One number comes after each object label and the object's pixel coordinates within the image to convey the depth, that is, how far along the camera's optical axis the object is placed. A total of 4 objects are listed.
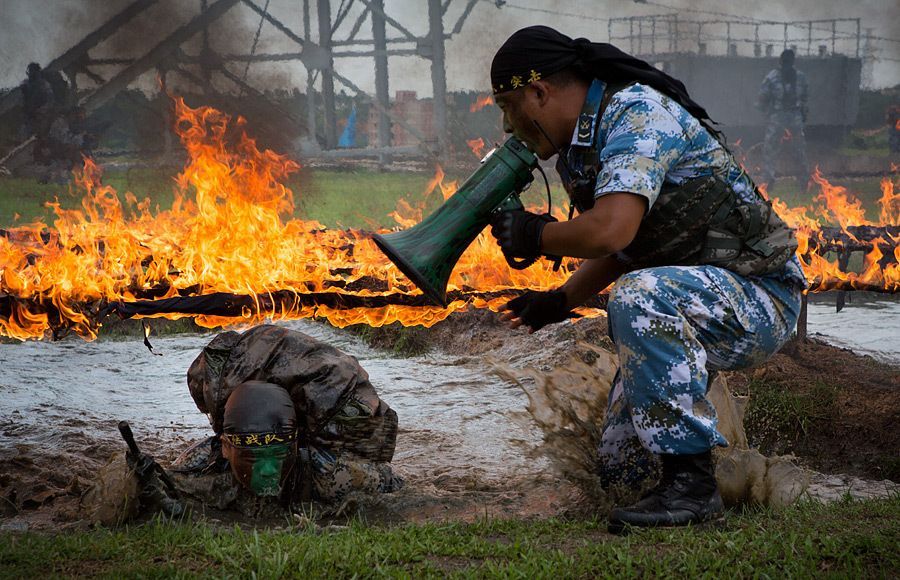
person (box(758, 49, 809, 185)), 19.06
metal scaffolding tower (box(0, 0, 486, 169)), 18.55
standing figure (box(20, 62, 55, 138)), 18.00
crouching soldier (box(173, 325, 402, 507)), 4.38
